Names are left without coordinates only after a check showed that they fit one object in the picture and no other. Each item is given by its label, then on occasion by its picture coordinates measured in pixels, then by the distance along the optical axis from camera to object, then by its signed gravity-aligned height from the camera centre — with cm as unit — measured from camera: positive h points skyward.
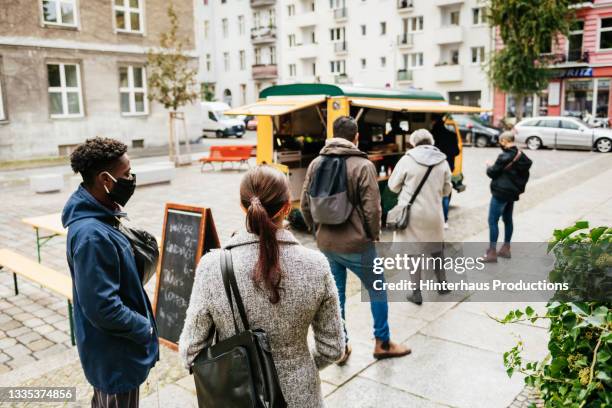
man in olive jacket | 446 -89
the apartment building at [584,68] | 3256 +250
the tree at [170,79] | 1961 +142
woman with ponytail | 221 -69
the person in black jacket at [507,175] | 713 -80
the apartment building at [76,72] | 2200 +216
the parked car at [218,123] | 3553 -27
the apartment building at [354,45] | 3841 +571
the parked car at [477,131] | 2544 -84
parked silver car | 2238 -96
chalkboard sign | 471 -120
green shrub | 213 -89
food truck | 909 -9
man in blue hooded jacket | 257 -76
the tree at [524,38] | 2711 +367
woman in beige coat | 588 -81
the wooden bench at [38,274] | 532 -156
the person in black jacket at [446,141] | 1055 -52
